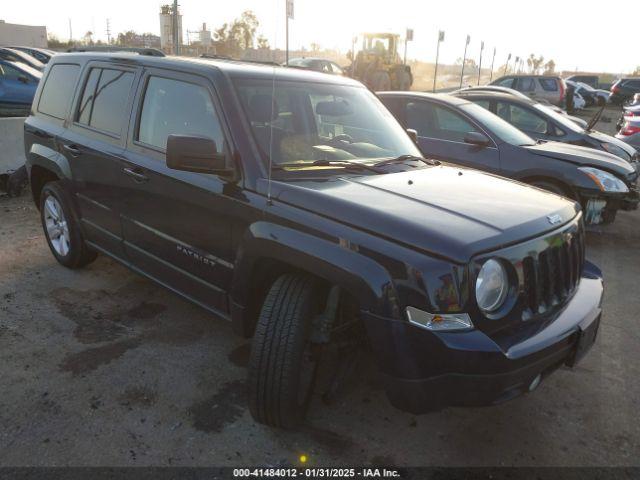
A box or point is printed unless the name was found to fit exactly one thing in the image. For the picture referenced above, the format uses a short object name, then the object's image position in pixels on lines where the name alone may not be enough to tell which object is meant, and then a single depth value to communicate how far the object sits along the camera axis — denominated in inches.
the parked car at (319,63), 781.6
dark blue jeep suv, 87.2
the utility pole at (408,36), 967.0
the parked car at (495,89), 380.8
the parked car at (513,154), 241.9
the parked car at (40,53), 721.3
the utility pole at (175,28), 426.3
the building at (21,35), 2159.2
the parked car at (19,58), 525.2
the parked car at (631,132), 391.5
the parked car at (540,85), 729.0
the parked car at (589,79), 1334.9
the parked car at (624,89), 1087.0
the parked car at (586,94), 1105.4
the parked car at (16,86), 464.4
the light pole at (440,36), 1050.1
